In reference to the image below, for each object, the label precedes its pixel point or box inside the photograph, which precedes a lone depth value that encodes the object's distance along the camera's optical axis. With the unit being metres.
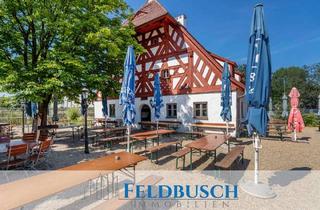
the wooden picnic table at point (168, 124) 13.85
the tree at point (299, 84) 52.94
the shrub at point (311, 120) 18.31
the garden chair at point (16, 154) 5.09
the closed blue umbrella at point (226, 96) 9.11
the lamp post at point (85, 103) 8.06
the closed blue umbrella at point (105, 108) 12.87
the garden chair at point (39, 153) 5.66
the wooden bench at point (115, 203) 3.12
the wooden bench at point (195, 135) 11.74
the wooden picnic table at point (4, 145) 6.01
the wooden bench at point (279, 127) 10.78
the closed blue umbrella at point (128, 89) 5.88
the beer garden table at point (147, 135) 7.91
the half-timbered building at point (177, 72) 12.67
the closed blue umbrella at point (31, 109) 11.82
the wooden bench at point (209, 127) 12.10
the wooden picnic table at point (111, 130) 10.36
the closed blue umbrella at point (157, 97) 10.36
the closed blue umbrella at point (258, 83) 4.29
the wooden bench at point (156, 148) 6.66
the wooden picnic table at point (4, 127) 11.61
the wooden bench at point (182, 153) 5.78
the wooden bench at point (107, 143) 9.51
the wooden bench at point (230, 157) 4.88
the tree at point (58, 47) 7.55
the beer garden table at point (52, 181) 2.36
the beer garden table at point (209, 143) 5.68
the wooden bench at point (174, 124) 13.89
